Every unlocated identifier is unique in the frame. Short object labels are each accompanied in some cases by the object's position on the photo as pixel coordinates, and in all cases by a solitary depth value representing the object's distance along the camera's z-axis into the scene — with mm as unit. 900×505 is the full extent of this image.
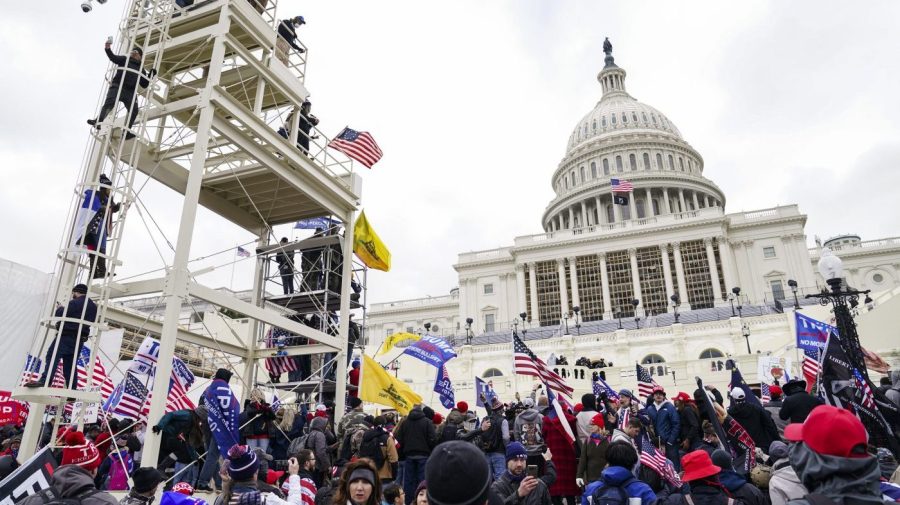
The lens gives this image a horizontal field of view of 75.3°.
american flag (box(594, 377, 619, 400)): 13565
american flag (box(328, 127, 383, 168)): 15930
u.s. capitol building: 39344
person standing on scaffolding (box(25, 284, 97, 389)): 8656
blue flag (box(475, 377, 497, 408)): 15649
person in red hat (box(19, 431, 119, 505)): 4148
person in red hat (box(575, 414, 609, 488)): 7867
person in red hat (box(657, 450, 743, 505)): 5066
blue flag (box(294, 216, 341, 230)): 16797
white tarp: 14500
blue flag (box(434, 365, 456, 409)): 14697
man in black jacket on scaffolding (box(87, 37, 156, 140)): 10539
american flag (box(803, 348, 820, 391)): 13078
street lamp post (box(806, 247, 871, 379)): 9172
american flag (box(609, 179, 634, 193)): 60966
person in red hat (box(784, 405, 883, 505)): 2990
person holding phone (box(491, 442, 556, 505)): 5543
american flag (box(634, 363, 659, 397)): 15250
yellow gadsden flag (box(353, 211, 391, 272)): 16281
